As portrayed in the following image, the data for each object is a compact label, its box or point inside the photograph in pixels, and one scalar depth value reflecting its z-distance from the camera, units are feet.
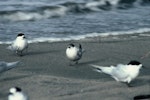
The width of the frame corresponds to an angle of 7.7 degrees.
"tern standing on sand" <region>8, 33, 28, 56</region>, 67.94
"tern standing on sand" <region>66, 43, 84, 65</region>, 62.13
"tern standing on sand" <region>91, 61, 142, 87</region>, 50.09
